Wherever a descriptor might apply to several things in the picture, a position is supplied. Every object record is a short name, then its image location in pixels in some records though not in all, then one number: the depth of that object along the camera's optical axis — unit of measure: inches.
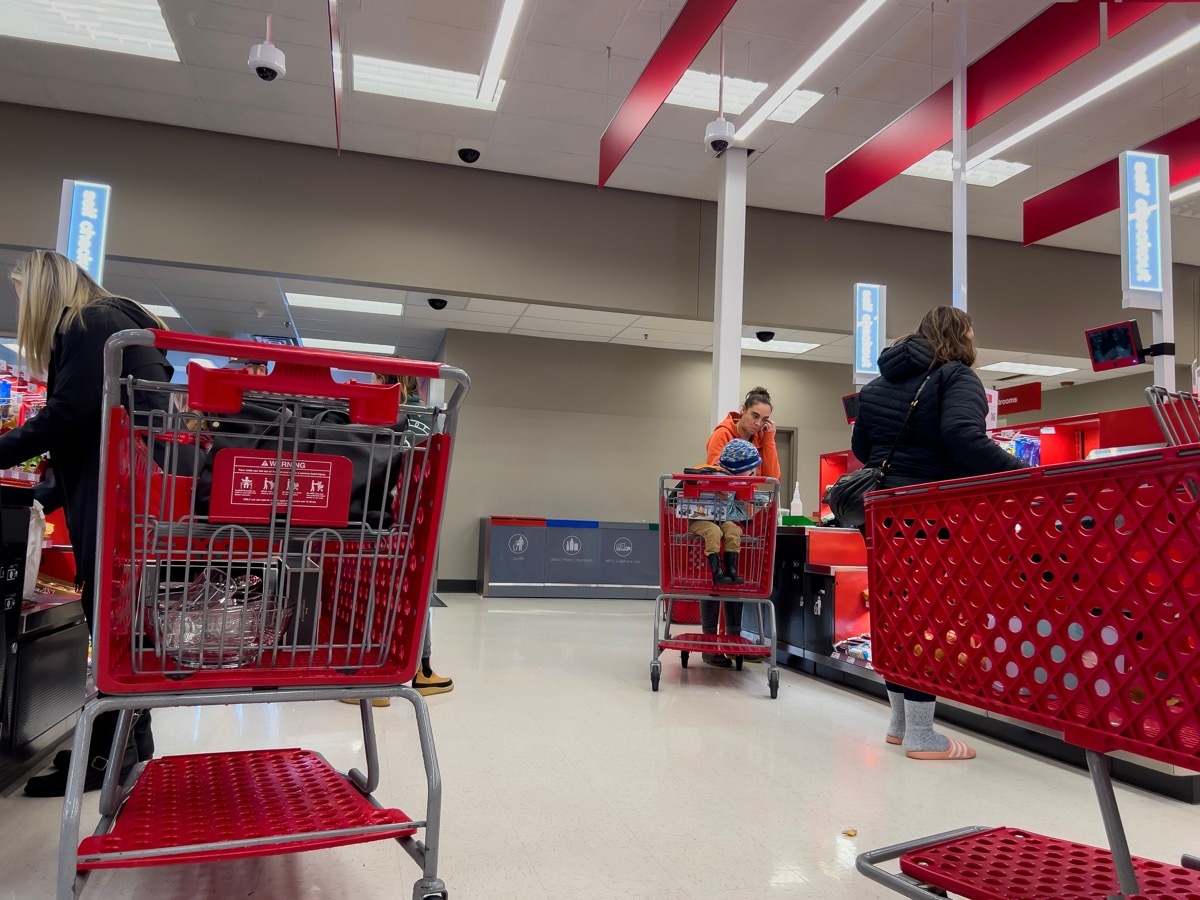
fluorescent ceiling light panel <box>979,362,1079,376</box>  431.8
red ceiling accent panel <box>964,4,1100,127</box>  172.2
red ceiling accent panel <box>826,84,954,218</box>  215.9
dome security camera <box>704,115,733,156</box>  207.9
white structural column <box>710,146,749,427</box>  271.0
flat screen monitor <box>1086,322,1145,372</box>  187.3
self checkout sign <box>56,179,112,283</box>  209.3
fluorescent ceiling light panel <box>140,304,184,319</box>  397.1
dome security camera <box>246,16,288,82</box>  186.9
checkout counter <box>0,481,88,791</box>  86.2
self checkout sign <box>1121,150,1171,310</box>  198.4
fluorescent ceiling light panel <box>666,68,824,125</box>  237.9
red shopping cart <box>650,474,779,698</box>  157.5
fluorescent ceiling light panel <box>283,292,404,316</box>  369.1
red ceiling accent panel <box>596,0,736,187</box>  165.5
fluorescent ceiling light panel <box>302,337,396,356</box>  463.8
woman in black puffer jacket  103.1
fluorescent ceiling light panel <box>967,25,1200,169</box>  180.7
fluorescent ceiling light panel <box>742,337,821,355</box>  417.1
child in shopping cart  160.2
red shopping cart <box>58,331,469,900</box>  50.7
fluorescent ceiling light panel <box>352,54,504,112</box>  236.1
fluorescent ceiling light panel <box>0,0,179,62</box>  207.5
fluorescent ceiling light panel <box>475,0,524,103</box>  197.0
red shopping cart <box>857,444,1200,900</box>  43.1
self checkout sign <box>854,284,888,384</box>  283.7
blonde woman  81.6
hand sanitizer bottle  255.3
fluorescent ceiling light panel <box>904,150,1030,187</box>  274.8
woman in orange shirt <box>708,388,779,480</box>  191.0
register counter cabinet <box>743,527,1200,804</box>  140.2
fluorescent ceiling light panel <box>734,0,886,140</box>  180.5
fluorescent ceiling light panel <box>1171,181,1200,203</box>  276.2
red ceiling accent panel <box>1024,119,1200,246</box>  226.1
